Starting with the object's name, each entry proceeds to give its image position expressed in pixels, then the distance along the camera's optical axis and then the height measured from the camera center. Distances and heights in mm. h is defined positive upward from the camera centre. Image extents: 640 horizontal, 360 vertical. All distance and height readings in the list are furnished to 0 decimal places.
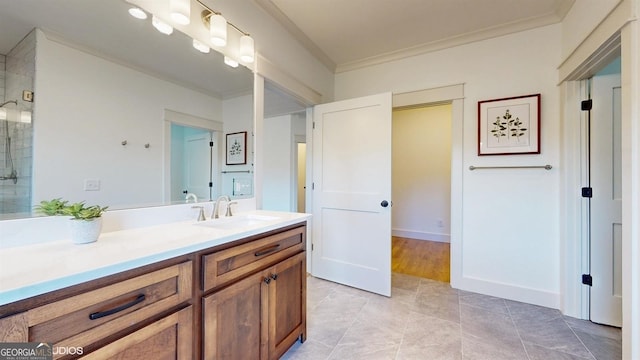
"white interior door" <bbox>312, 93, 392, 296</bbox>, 2416 -123
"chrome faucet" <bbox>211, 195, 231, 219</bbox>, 1610 -188
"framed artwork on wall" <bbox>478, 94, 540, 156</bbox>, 2229 +513
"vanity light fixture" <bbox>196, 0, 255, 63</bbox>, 1594 +993
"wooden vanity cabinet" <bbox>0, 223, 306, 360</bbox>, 663 -450
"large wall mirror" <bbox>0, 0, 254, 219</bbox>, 980 +351
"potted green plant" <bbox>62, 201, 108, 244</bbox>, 979 -173
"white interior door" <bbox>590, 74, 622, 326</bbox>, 1836 -149
